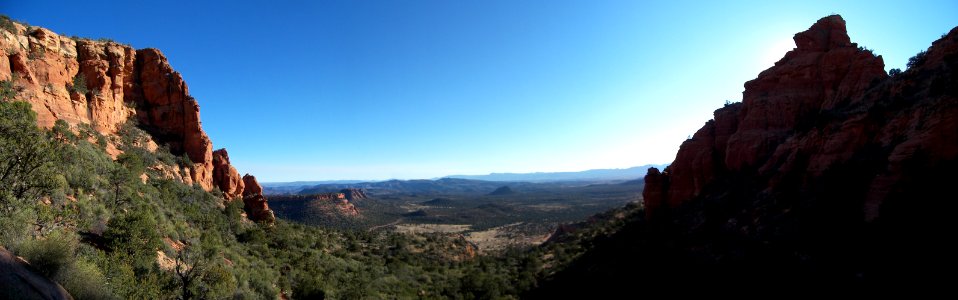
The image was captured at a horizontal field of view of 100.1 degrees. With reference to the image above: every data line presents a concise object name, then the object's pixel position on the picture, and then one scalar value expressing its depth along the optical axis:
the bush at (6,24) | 23.73
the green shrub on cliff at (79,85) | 26.33
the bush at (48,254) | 10.28
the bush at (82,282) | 10.44
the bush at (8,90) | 18.67
